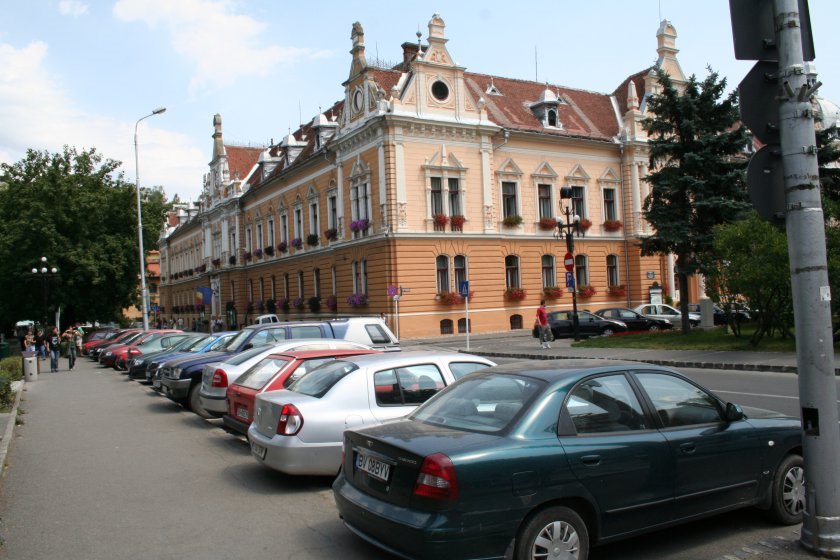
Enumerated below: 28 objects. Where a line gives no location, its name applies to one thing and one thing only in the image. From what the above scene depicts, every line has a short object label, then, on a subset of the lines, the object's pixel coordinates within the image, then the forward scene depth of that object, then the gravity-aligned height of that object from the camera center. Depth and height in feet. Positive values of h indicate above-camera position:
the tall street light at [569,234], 93.74 +9.19
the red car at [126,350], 84.94 -3.50
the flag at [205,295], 197.98 +6.86
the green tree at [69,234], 139.23 +18.81
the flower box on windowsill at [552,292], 136.26 +1.91
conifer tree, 90.63 +16.43
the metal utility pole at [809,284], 16.40 +0.11
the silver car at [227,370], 38.01 -2.91
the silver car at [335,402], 24.25 -3.25
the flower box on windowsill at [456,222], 124.67 +15.23
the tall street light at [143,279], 128.98 +8.22
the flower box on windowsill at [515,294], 130.41 +1.82
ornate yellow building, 121.19 +21.60
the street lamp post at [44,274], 105.64 +8.62
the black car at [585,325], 110.52 -4.02
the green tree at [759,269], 66.49 +2.21
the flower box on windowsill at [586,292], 140.36 +1.67
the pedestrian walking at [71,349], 99.55 -3.39
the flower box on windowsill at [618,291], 145.38 +1.62
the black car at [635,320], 115.03 -3.72
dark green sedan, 14.85 -3.87
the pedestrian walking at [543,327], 91.76 -3.31
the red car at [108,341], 110.73 -2.98
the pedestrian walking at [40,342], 108.06 -2.30
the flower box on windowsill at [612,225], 145.59 +15.55
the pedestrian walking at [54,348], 94.73 -2.94
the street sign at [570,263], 94.78 +5.26
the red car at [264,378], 30.77 -2.83
